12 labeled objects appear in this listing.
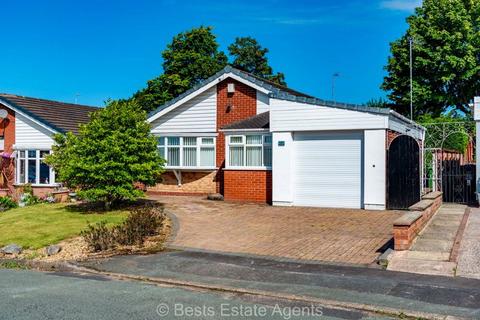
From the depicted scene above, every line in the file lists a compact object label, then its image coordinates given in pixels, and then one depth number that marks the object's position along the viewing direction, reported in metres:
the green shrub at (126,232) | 11.38
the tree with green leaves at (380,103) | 35.50
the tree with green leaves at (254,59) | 48.47
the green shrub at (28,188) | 24.44
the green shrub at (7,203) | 22.23
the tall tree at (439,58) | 30.48
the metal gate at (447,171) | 18.30
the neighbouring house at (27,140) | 24.78
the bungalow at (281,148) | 15.88
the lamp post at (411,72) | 29.72
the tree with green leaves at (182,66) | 38.34
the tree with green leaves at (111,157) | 15.69
